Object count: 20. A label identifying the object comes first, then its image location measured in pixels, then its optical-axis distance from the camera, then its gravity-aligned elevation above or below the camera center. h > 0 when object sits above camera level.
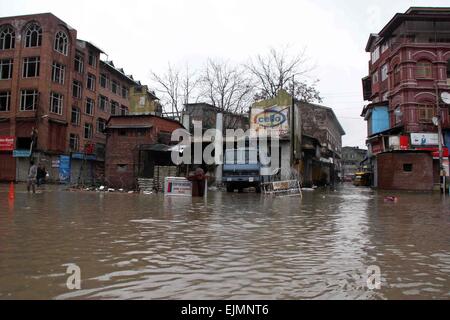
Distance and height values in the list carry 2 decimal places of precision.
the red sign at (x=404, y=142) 38.22 +4.30
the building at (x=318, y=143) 42.81 +6.25
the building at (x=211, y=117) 47.58 +8.88
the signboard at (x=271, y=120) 33.44 +5.72
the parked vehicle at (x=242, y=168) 24.77 +1.12
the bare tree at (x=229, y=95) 46.53 +10.72
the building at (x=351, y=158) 119.00 +8.94
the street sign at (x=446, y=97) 33.50 +7.61
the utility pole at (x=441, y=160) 28.00 +2.00
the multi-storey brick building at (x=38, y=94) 40.76 +9.67
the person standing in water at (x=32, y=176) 21.55 +0.46
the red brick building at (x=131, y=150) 33.56 +2.95
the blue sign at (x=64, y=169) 42.53 +1.69
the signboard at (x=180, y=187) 19.88 -0.07
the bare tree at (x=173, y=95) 48.69 +11.06
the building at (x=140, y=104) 45.22 +9.34
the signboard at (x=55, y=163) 41.90 +2.22
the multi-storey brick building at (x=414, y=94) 35.25 +9.34
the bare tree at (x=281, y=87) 45.09 +11.31
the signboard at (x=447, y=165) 35.31 +2.00
